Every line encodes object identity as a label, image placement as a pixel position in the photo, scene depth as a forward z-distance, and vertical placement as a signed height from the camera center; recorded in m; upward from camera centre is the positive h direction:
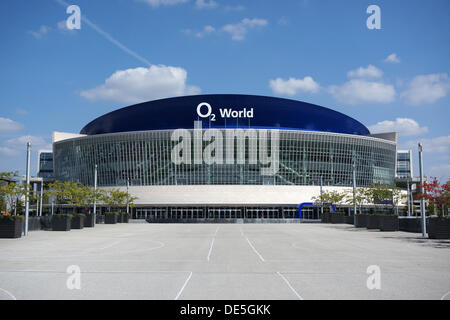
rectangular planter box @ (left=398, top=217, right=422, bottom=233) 39.34 -3.11
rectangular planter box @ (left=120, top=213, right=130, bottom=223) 72.38 -4.50
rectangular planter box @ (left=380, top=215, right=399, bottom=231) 42.22 -3.09
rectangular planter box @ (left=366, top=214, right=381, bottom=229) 45.77 -3.24
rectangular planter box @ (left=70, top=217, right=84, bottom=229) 45.88 -3.41
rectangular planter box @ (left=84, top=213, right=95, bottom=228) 51.06 -3.55
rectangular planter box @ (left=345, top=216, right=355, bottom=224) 62.69 -4.19
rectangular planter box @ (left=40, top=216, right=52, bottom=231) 42.62 -3.18
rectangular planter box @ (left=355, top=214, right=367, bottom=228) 51.53 -3.54
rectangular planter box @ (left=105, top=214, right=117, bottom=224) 65.44 -4.09
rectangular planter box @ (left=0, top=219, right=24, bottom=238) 29.78 -2.57
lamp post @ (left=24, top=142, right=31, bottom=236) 33.03 +0.20
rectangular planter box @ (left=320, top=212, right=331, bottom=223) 73.93 -4.56
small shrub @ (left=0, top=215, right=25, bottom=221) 29.79 -1.81
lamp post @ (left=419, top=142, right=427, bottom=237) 32.66 -0.71
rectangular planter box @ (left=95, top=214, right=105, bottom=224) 67.66 -4.41
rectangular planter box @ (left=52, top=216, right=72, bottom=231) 41.81 -3.13
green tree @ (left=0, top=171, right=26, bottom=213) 31.46 +0.20
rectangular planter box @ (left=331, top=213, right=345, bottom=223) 69.78 -4.33
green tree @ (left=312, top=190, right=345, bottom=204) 71.75 -1.02
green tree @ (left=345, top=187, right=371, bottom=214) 55.01 -0.26
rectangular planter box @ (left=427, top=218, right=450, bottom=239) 29.45 -2.52
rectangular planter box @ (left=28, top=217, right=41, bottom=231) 40.30 -3.10
